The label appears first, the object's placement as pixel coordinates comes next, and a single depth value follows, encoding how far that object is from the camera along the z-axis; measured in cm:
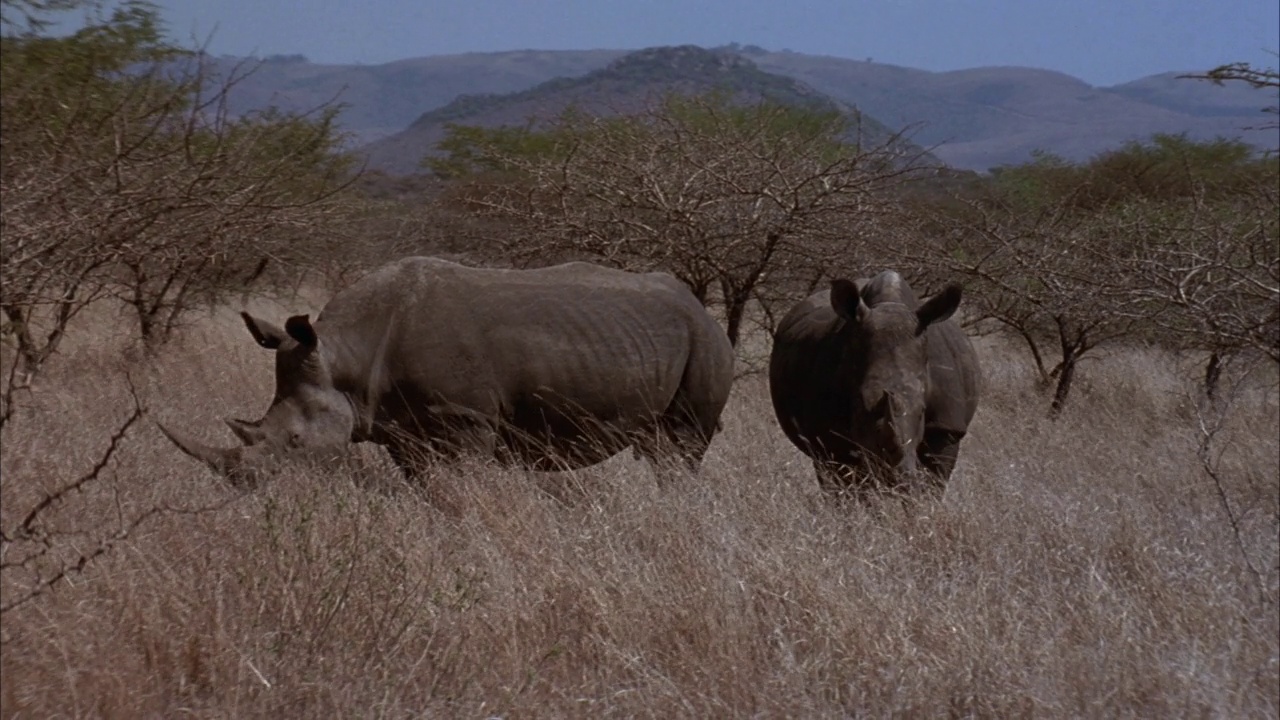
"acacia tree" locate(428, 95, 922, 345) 2100
